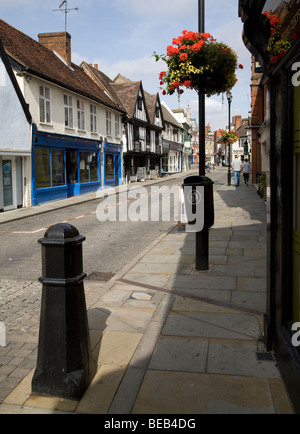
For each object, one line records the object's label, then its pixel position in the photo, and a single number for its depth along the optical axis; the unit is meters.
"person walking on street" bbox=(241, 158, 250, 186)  23.56
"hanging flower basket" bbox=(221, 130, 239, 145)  31.30
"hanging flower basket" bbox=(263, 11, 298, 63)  2.78
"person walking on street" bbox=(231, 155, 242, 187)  22.83
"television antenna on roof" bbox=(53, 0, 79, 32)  23.70
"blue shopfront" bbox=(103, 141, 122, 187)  28.05
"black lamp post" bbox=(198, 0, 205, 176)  6.12
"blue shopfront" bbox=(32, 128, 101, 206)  18.16
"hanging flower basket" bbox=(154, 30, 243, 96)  5.94
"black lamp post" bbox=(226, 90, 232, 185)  25.99
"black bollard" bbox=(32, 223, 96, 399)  2.84
